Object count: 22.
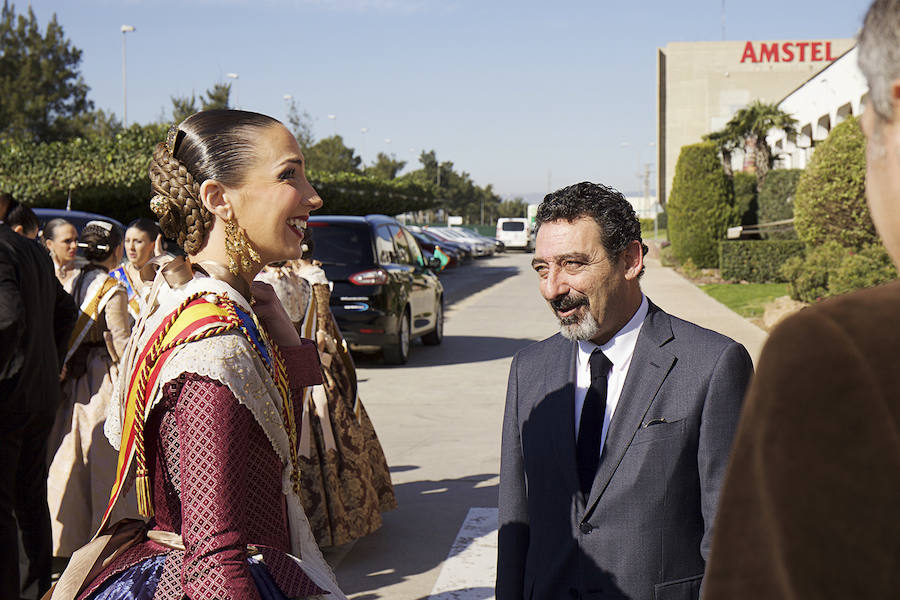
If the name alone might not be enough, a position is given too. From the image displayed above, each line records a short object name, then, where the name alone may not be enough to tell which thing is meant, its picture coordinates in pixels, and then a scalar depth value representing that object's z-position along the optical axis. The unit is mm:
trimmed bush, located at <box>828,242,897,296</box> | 13156
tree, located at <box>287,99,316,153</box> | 55188
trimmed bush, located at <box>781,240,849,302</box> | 15109
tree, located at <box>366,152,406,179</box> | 86838
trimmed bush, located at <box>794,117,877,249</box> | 15000
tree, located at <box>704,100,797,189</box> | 38875
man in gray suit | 2369
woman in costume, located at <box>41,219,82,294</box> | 6086
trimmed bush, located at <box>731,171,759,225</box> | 34906
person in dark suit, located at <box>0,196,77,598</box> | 4098
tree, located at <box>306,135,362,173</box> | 64562
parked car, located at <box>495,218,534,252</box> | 59031
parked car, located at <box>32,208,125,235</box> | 10753
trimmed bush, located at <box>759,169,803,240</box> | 30375
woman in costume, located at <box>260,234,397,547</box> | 5445
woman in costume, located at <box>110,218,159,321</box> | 6793
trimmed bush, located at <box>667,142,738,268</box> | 29422
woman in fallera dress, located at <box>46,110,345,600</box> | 1788
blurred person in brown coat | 706
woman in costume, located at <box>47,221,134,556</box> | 5328
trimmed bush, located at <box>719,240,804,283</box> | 25344
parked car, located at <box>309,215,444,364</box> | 12195
